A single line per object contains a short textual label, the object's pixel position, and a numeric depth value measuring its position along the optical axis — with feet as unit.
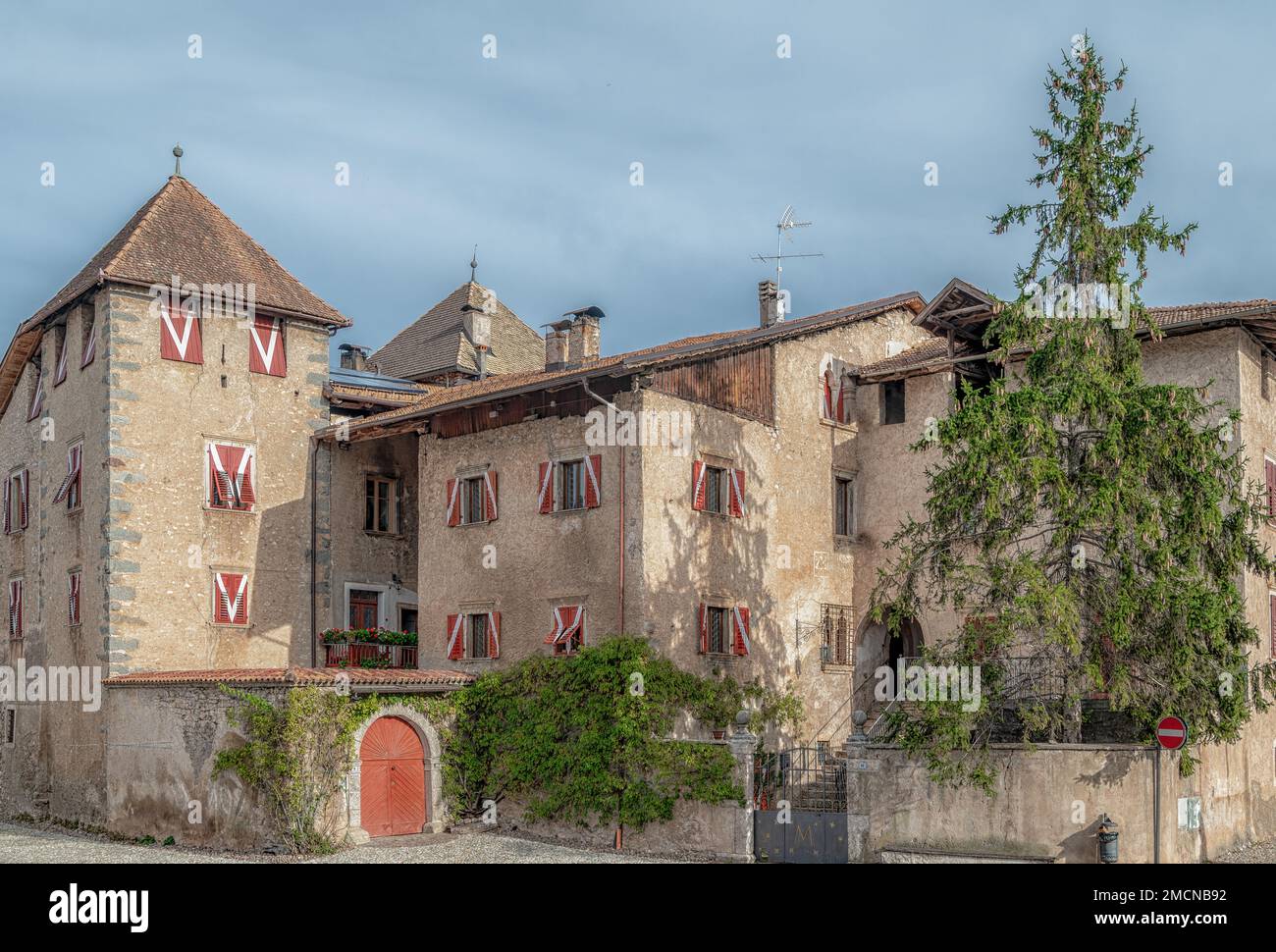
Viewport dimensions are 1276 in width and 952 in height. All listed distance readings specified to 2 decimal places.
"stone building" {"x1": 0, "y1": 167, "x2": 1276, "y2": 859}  83.35
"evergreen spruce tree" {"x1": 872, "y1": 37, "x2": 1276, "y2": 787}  67.46
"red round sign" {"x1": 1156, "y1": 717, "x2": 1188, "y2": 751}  62.95
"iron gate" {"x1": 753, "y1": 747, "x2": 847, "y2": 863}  72.79
